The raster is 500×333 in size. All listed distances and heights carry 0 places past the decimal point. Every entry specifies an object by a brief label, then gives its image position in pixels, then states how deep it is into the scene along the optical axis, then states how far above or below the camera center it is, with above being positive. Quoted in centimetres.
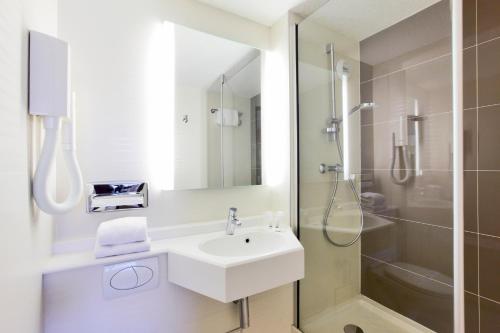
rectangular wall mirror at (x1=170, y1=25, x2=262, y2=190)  142 +37
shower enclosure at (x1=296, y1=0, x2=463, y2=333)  144 -1
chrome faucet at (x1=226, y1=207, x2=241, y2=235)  142 -32
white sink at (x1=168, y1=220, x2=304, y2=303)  99 -44
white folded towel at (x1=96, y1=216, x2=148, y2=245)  104 -28
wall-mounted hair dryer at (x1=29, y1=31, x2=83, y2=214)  74 +24
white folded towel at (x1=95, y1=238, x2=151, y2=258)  103 -35
